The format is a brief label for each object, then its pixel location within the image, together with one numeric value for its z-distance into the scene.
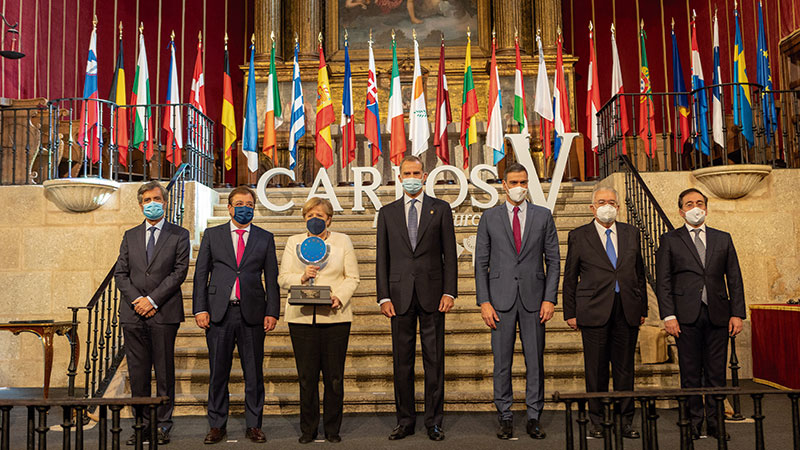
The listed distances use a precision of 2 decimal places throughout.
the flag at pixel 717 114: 8.58
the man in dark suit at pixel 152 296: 4.30
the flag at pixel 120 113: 9.10
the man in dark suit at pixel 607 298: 4.16
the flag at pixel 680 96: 9.88
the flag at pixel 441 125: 9.34
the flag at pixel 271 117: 9.46
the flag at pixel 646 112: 9.39
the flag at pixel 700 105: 8.12
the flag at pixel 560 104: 9.66
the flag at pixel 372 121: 9.39
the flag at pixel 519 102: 9.66
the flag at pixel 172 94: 9.85
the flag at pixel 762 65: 9.01
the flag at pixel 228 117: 9.93
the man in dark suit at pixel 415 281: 4.30
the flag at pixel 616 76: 10.86
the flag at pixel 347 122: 9.50
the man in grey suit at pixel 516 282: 4.26
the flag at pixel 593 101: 10.01
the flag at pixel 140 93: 9.91
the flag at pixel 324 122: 9.08
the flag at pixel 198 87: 10.39
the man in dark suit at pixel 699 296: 4.20
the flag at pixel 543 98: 9.63
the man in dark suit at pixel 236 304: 4.28
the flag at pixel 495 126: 9.16
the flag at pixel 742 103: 7.99
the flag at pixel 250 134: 9.45
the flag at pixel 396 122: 9.08
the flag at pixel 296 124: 9.28
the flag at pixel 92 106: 8.52
